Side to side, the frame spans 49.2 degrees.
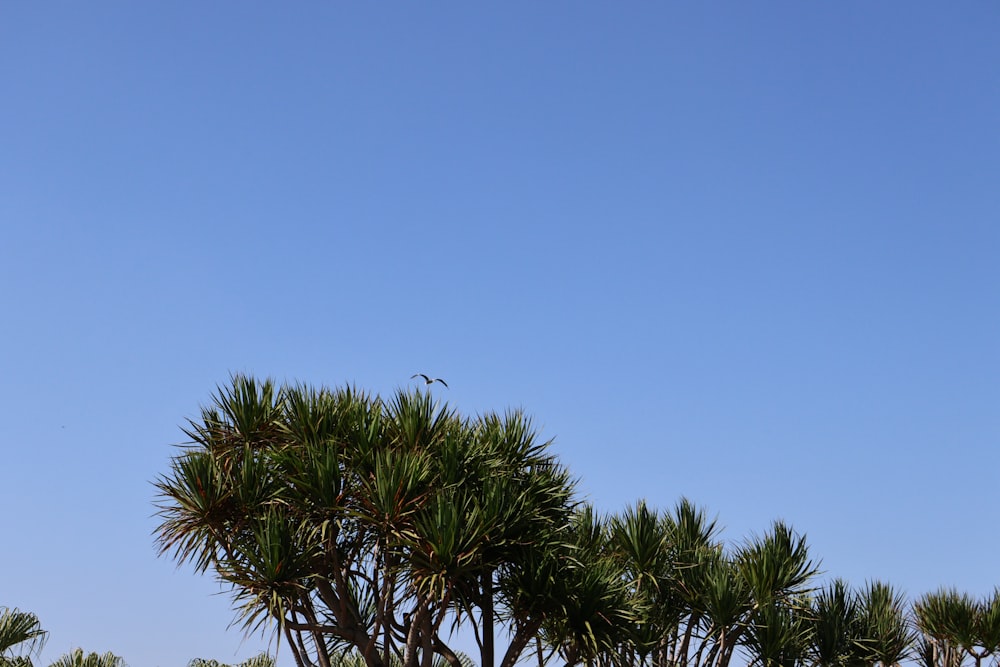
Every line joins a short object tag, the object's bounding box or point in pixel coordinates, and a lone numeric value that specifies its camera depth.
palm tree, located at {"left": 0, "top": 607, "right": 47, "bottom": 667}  19.81
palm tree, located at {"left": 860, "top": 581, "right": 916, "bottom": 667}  24.66
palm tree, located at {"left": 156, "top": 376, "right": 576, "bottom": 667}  17.19
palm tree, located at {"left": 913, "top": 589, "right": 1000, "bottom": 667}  27.41
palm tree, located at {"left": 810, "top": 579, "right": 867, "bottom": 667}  23.44
